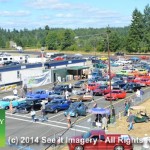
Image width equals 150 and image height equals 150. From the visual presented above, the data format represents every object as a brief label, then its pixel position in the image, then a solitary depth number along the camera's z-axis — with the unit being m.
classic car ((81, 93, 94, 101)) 25.21
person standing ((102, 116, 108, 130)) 16.85
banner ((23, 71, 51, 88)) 32.48
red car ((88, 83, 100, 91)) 29.09
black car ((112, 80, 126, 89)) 29.16
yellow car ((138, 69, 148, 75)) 39.80
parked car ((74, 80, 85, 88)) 31.63
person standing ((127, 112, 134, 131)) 17.26
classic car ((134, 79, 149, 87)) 31.93
